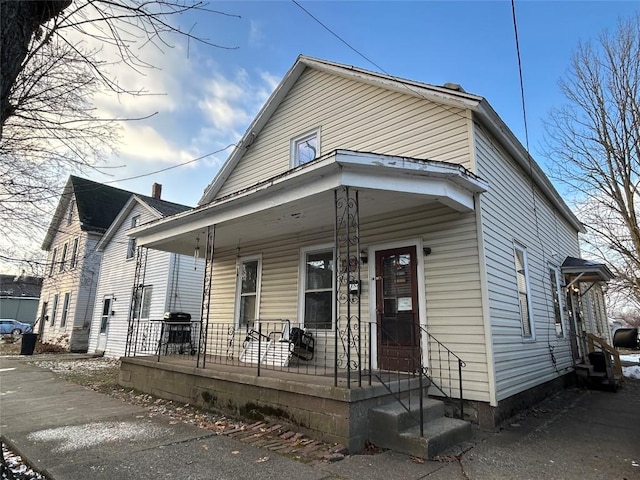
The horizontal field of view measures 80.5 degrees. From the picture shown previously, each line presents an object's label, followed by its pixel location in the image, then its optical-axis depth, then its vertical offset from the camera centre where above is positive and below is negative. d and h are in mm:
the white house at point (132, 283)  13953 +1239
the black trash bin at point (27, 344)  16094 -1285
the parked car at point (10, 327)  28942 -1079
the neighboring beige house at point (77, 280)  18188 +1658
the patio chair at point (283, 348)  6785 -587
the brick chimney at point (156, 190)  20447 +6664
